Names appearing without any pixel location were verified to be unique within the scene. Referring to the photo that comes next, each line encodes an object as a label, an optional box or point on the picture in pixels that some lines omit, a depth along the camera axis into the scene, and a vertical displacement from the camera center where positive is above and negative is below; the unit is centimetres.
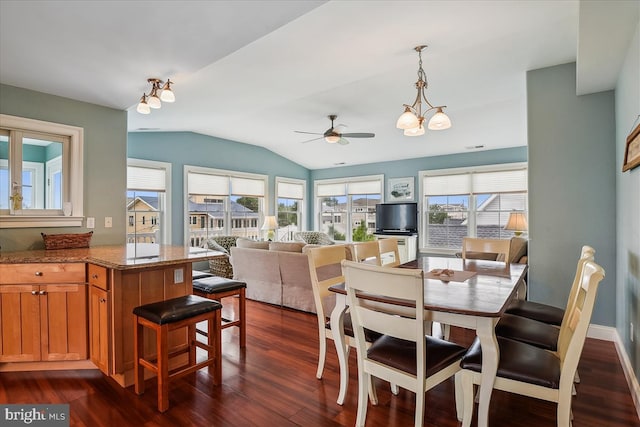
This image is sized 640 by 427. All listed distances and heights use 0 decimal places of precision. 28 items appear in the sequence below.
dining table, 168 -49
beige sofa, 420 -80
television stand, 711 -72
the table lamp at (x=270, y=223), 720 -22
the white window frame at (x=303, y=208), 909 +13
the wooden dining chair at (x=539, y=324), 203 -77
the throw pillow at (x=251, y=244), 476 -45
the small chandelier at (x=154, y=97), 278 +100
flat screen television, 745 -13
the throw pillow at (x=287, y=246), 434 -44
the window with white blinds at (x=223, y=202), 652 +24
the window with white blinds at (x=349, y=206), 836 +18
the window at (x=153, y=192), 562 +38
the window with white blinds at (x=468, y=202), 651 +20
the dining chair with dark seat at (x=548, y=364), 155 -79
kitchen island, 249 -72
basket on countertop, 309 -25
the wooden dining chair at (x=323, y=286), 241 -56
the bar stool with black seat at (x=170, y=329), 216 -83
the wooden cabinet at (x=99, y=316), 246 -77
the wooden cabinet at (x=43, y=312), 258 -76
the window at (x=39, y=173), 302 +40
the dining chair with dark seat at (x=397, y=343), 163 -75
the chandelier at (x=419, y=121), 281 +78
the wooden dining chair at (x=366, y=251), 280 -34
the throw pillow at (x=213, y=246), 586 -57
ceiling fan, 530 +123
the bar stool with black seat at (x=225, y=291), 310 -73
